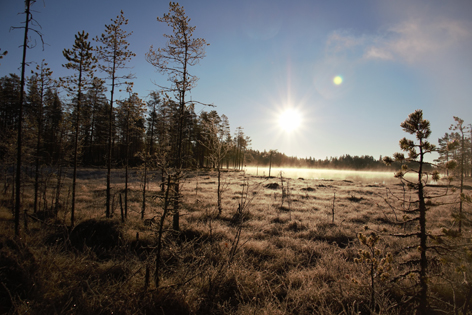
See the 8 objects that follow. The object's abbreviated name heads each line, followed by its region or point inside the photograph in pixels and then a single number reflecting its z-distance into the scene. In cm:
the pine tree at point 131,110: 1185
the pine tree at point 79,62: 1023
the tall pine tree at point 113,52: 1140
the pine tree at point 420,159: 294
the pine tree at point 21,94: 725
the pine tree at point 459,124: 1145
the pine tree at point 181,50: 895
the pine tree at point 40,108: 1089
